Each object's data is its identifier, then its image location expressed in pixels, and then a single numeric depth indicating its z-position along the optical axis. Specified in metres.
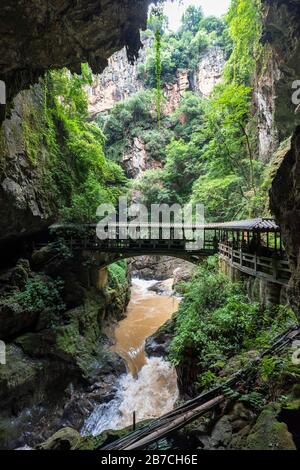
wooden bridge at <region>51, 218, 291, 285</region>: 11.75
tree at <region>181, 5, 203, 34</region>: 43.00
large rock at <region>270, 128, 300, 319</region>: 5.64
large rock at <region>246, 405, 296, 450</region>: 3.62
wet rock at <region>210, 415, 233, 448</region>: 4.23
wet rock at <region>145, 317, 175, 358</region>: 15.77
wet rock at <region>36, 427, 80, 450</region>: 4.68
